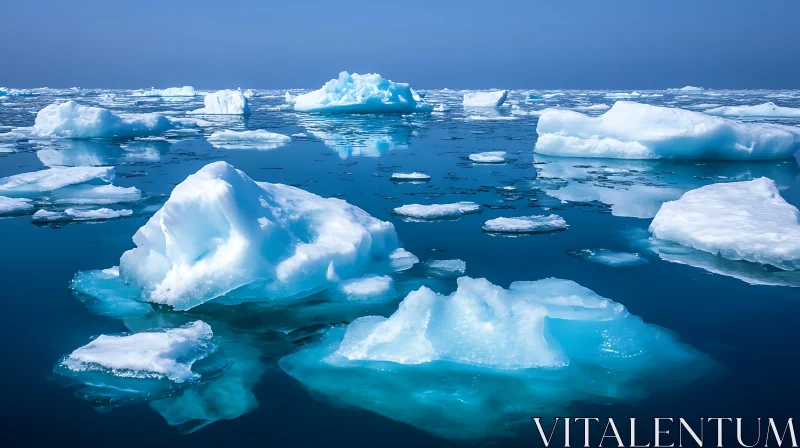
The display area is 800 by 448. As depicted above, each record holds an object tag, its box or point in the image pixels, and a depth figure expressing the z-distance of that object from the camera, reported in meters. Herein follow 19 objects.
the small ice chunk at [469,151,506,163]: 12.33
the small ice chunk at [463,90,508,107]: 35.72
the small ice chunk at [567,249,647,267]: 5.80
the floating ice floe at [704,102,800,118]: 24.33
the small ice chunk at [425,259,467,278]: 5.36
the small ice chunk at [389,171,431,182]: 10.16
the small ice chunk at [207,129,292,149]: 15.92
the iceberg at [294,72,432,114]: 27.67
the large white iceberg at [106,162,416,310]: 4.48
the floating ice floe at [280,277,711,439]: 3.23
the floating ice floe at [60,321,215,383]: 3.43
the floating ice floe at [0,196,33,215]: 7.71
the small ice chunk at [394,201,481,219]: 7.46
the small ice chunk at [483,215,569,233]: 6.82
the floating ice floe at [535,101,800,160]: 11.77
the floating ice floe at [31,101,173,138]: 16.56
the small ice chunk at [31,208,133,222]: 7.41
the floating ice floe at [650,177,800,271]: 5.45
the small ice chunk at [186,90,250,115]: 27.56
